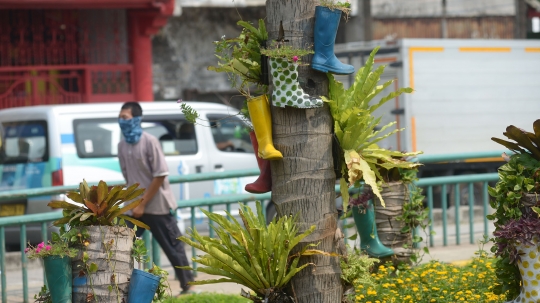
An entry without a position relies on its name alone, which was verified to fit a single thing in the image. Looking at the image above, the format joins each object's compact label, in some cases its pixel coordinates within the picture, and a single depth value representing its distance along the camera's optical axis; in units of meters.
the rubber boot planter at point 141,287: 9.26
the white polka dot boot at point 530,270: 9.32
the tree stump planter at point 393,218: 13.21
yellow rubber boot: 8.97
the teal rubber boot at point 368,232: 12.75
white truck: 28.22
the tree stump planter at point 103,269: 9.33
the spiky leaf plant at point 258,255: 8.80
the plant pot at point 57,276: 9.26
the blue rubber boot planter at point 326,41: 8.84
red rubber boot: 9.35
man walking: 15.50
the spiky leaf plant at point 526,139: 9.59
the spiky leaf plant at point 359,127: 8.98
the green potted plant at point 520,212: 9.32
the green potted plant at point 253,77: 9.00
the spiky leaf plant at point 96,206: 9.51
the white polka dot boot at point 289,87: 8.83
